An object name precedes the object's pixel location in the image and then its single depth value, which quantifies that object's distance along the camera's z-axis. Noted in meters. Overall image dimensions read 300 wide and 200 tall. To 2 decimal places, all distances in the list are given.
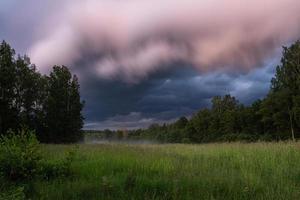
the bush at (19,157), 9.73
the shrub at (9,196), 6.11
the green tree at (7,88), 48.41
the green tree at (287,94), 56.16
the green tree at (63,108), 58.28
